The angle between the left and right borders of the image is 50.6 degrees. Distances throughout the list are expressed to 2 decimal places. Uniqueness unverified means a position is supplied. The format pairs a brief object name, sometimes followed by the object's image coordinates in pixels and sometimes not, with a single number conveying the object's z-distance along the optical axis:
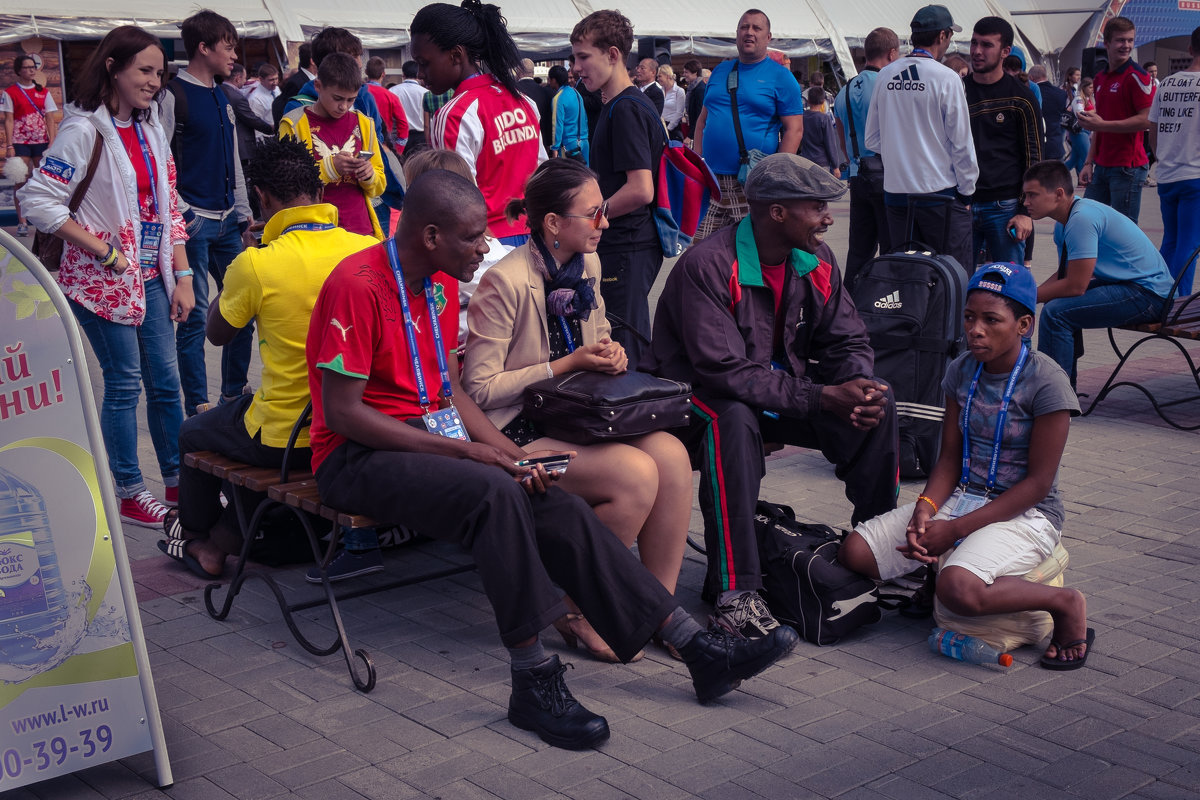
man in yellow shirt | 4.36
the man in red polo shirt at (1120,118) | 9.67
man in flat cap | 4.09
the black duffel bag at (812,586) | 4.10
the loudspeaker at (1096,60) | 10.88
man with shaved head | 3.45
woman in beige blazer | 3.97
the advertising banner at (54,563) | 2.97
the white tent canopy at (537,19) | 22.75
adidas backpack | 5.67
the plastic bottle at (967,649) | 3.88
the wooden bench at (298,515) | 3.79
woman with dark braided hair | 5.19
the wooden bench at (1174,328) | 6.53
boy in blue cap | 3.84
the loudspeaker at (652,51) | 23.59
